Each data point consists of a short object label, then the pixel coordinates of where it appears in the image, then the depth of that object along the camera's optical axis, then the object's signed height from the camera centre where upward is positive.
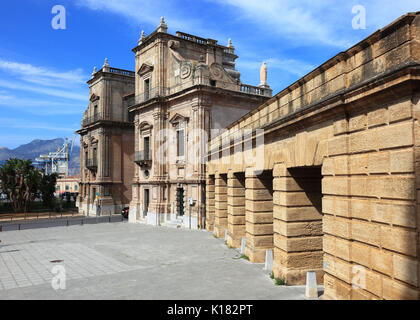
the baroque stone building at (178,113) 27.77 +5.31
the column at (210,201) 24.31 -2.01
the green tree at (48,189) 49.75 -2.00
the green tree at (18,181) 44.12 -0.67
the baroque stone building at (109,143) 42.91 +4.08
